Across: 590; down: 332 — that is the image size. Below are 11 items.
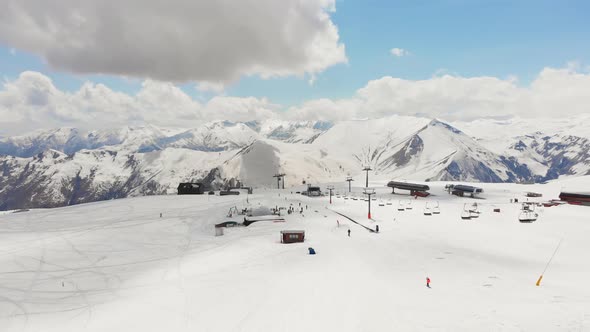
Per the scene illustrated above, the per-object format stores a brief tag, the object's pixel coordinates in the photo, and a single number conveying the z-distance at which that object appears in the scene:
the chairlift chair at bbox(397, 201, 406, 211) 82.94
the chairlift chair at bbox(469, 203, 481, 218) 71.31
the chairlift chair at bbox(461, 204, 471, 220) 69.48
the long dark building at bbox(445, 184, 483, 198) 106.19
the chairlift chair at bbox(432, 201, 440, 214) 78.61
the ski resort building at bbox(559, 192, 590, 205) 78.69
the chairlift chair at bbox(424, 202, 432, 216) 76.00
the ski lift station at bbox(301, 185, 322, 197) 120.12
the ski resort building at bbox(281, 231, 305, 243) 51.16
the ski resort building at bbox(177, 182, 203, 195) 134.00
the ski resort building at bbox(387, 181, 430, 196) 113.05
